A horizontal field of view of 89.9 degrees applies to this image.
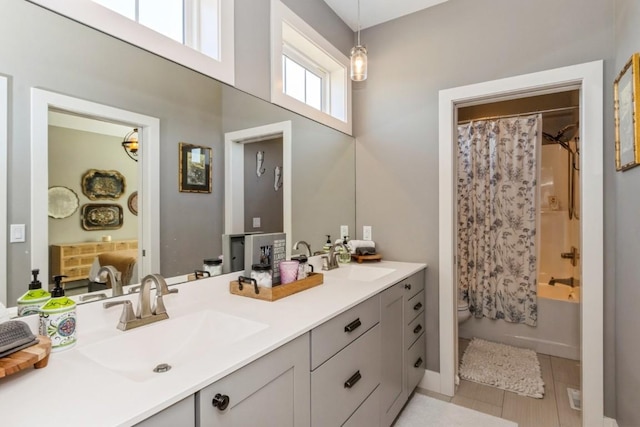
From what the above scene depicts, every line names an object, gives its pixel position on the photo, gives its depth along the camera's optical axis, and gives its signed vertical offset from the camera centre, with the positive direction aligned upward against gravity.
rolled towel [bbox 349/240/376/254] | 2.57 -0.26
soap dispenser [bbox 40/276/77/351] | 0.91 -0.31
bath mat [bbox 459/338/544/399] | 2.31 -1.25
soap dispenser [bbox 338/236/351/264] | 2.47 -0.34
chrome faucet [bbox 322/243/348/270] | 2.29 -0.34
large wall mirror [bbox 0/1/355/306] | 0.98 +0.37
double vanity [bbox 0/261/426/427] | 0.69 -0.43
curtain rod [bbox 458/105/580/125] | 2.99 +0.95
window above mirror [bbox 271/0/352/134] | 1.93 +1.06
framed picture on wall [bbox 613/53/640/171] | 1.38 +0.46
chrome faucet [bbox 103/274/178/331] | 1.12 -0.35
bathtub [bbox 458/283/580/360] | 2.78 -1.09
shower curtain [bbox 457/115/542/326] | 3.05 -0.05
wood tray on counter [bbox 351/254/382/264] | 2.45 -0.35
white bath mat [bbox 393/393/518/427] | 1.92 -1.28
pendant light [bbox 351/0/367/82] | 1.98 +0.93
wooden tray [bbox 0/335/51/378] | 0.73 -0.35
